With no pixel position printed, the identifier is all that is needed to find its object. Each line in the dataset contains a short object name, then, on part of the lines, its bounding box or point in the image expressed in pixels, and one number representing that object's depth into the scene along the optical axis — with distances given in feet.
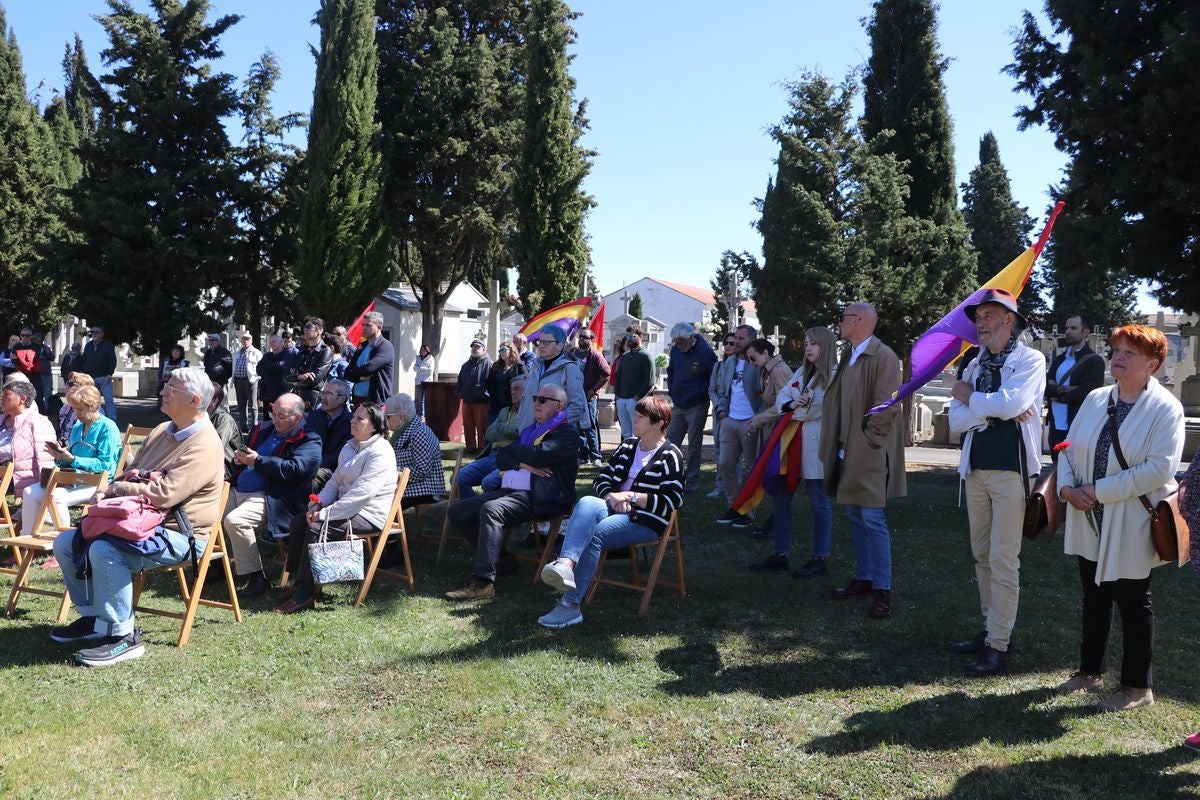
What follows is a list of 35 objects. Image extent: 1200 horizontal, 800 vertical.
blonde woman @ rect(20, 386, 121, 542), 21.84
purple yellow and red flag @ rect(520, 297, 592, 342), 38.19
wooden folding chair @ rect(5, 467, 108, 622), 18.26
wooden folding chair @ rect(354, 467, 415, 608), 19.84
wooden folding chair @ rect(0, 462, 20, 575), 21.25
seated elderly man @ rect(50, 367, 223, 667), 16.16
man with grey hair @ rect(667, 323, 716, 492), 32.58
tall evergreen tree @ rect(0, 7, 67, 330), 80.33
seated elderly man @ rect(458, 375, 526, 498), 25.10
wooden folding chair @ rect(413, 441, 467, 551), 23.29
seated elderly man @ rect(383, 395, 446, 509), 24.25
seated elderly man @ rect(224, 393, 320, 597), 20.62
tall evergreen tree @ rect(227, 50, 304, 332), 72.79
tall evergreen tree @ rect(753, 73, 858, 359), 51.13
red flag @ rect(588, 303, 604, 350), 44.89
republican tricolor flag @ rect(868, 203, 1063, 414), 17.98
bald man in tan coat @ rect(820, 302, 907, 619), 18.53
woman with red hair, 13.25
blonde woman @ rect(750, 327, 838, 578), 21.27
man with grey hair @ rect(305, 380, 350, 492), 23.09
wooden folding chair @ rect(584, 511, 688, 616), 18.67
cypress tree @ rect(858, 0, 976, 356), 66.13
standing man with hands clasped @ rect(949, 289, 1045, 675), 15.43
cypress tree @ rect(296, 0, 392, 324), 76.28
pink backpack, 16.06
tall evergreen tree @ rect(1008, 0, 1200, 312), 30.42
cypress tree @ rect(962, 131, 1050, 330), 134.41
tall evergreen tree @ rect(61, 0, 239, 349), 66.80
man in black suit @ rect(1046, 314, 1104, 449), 29.53
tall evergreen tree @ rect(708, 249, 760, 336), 60.13
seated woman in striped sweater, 18.24
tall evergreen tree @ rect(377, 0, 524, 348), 86.40
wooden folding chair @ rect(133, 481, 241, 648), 16.99
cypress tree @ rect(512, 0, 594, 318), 81.82
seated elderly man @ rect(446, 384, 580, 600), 20.43
